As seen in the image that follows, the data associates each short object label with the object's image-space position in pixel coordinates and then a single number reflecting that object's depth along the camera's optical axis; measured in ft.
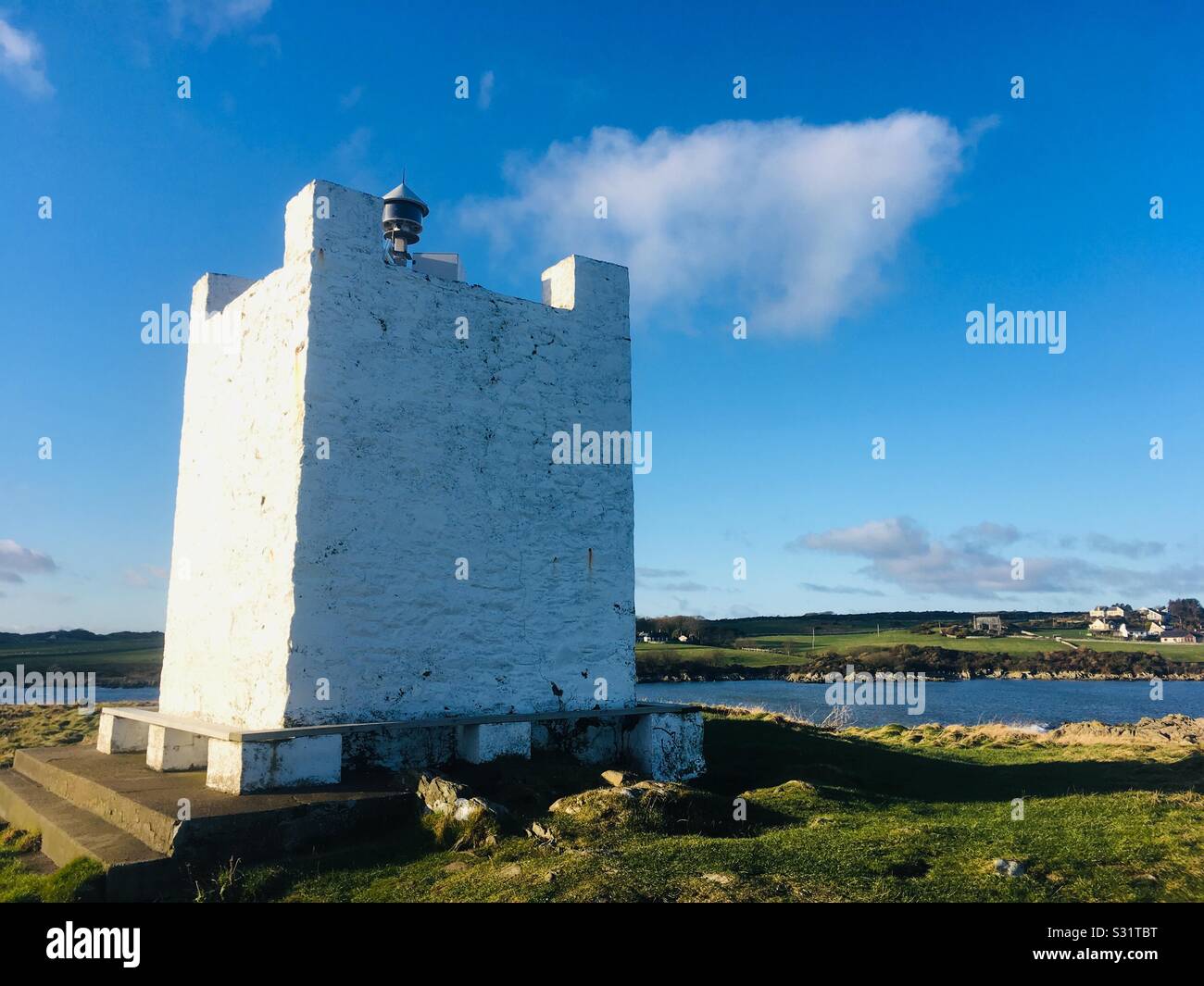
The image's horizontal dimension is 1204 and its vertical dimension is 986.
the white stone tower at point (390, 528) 31.22
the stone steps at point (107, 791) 24.30
